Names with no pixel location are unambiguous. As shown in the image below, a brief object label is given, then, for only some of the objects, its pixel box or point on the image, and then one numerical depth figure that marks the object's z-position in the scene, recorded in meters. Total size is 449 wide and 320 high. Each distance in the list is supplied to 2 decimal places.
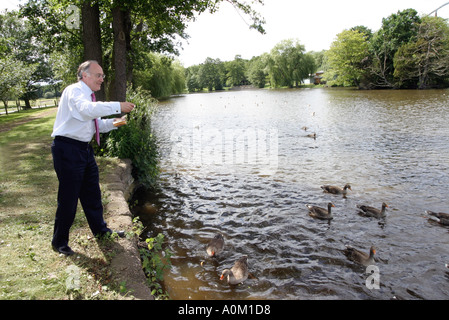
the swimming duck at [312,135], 17.16
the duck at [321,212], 7.43
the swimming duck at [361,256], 5.51
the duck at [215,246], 5.88
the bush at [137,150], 9.29
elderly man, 3.85
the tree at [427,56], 45.25
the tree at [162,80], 41.96
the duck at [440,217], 6.89
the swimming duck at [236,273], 5.07
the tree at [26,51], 40.21
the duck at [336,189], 8.90
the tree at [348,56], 60.16
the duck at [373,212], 7.37
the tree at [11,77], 20.46
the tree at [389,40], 51.44
